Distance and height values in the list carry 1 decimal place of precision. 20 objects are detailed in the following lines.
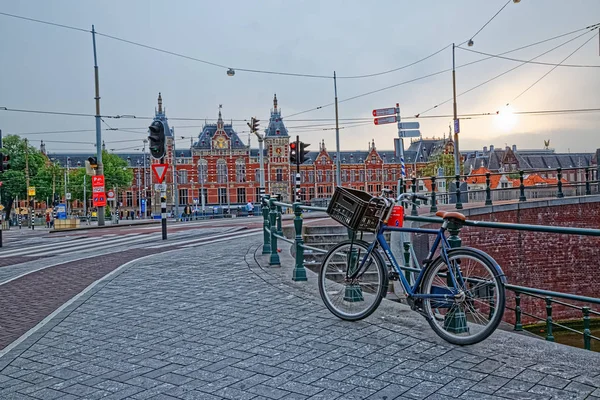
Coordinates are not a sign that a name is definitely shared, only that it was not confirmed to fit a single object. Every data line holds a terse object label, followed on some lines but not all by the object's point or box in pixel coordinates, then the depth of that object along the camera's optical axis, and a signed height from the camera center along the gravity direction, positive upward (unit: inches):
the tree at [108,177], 2618.1 +106.6
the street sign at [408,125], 436.8 +56.0
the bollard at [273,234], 319.0 -26.0
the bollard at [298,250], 258.5 -29.0
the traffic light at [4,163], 636.7 +47.9
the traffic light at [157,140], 589.0 +65.1
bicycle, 147.8 -28.8
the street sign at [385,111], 435.6 +68.1
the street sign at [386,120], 434.0 +60.3
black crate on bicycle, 181.8 -6.8
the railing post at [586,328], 252.2 -73.1
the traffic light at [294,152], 855.9 +69.2
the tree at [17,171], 2444.9 +140.0
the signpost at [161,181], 594.2 +17.7
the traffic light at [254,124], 1202.6 +165.8
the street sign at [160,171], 596.7 +29.7
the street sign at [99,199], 1043.9 -2.9
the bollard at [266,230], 372.8 -26.5
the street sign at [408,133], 434.9 +48.5
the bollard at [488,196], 599.2 -9.5
